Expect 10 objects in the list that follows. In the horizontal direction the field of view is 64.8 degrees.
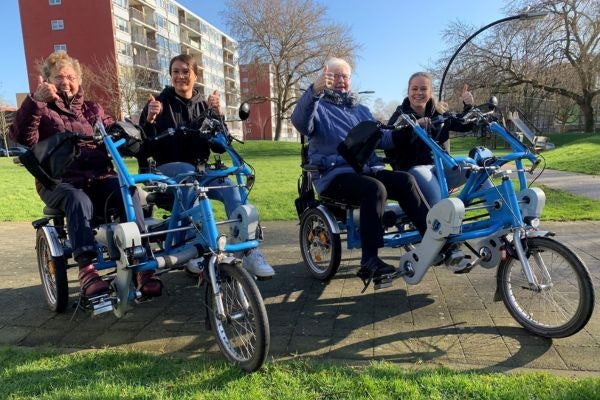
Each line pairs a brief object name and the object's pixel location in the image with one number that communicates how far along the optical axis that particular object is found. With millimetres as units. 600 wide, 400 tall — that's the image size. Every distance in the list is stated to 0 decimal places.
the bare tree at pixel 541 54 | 27953
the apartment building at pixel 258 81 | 42906
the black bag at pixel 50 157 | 3367
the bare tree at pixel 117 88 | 36906
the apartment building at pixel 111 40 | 38188
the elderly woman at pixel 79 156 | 3406
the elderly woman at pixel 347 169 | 3660
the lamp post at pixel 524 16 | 15903
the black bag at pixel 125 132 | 3275
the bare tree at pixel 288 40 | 41094
